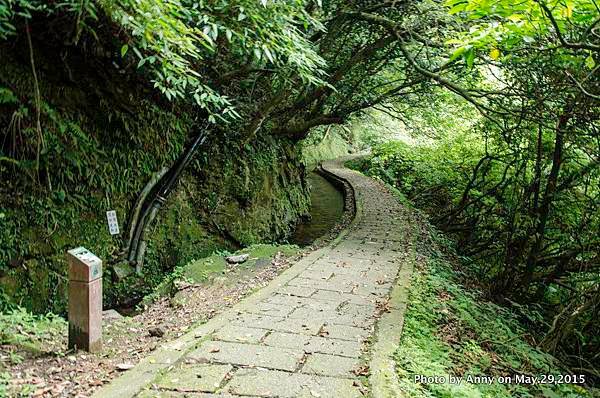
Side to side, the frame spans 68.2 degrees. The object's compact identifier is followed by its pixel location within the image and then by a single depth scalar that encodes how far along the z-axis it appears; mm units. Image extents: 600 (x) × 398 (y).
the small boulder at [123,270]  6688
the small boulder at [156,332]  4125
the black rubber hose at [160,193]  7082
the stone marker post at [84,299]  3451
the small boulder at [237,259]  6508
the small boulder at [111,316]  5145
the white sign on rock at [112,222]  6629
